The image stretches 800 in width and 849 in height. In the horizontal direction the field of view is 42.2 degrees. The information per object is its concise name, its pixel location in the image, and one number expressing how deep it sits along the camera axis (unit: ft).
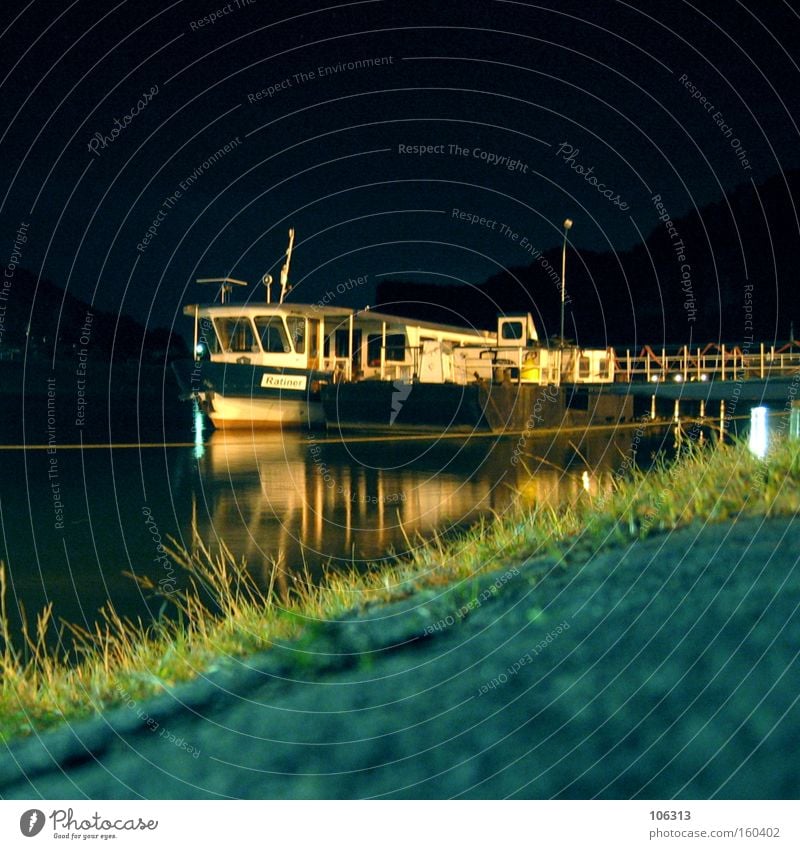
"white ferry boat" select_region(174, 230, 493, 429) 86.53
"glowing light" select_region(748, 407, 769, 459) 54.50
